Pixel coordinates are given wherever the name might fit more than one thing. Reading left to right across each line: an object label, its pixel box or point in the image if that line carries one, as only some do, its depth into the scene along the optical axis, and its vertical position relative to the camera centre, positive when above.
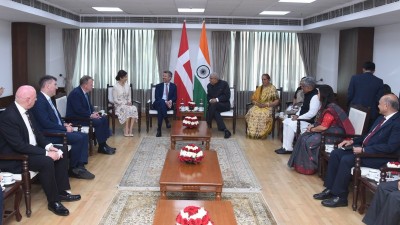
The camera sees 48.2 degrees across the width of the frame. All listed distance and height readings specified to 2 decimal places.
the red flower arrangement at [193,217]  2.81 -0.95
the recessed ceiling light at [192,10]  9.15 +1.20
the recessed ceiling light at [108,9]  9.06 +1.18
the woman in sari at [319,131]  5.72 -0.78
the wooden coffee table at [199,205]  3.24 -1.09
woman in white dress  8.46 -0.68
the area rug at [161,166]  5.33 -1.38
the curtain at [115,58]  11.08 +0.20
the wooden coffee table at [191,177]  4.20 -1.06
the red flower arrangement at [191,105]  8.71 -0.72
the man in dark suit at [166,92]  9.02 -0.50
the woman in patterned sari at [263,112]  8.55 -0.82
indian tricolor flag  9.78 -0.10
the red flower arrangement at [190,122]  7.07 -0.86
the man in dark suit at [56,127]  5.37 -0.77
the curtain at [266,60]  11.15 +0.21
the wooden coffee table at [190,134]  6.51 -0.98
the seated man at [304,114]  6.69 -0.67
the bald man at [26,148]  4.27 -0.80
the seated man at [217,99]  8.90 -0.62
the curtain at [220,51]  11.00 +0.42
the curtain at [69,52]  10.89 +0.33
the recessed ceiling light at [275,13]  9.27 +1.19
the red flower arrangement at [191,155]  4.79 -0.93
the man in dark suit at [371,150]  4.55 -0.81
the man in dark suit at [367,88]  7.19 -0.27
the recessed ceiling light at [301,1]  7.59 +1.16
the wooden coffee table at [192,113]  8.59 -0.87
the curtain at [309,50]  10.91 +0.48
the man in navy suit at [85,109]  6.77 -0.67
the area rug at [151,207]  4.21 -1.42
